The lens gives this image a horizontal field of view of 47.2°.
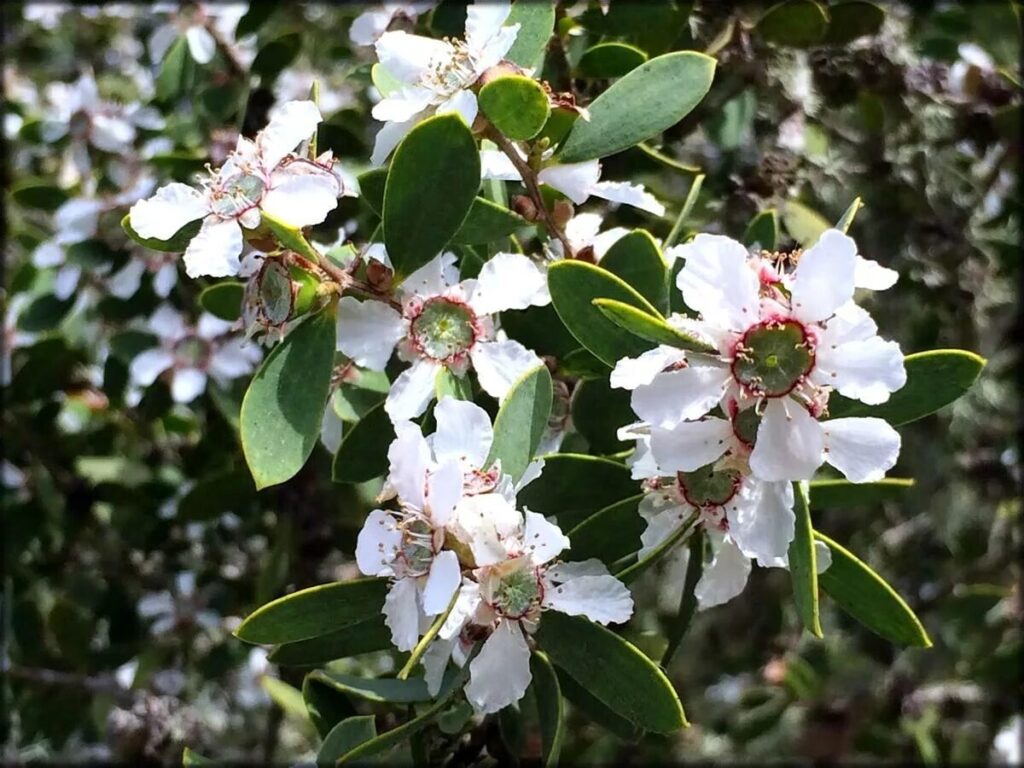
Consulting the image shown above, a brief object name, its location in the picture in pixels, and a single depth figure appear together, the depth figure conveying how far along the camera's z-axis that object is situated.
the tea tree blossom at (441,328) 0.11
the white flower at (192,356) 0.17
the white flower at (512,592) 0.09
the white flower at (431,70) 0.11
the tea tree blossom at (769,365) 0.09
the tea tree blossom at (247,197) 0.10
